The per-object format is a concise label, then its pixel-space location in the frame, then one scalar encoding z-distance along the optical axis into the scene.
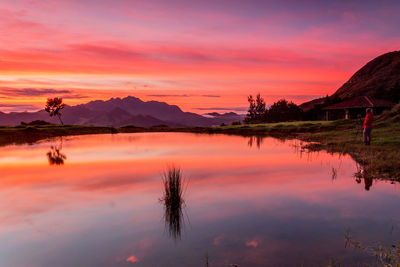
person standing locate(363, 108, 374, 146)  20.86
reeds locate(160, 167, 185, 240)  8.06
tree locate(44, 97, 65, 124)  101.25
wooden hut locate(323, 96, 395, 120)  61.41
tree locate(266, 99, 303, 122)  87.00
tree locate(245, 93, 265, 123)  130.88
